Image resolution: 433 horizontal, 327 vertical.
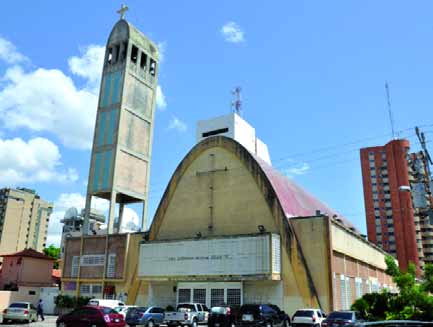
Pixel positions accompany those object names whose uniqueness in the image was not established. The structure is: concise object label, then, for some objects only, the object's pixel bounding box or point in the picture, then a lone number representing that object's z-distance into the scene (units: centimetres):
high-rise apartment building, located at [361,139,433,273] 8988
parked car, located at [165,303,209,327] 2860
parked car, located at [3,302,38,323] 3028
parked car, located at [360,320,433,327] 943
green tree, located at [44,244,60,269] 9544
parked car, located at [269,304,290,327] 2856
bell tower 4800
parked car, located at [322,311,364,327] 2231
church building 3416
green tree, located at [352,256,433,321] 2147
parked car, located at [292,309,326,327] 2638
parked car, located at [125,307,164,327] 2933
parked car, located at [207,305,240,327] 2720
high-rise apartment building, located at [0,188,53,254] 11562
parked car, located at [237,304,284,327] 2511
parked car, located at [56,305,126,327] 2250
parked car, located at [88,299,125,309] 3319
